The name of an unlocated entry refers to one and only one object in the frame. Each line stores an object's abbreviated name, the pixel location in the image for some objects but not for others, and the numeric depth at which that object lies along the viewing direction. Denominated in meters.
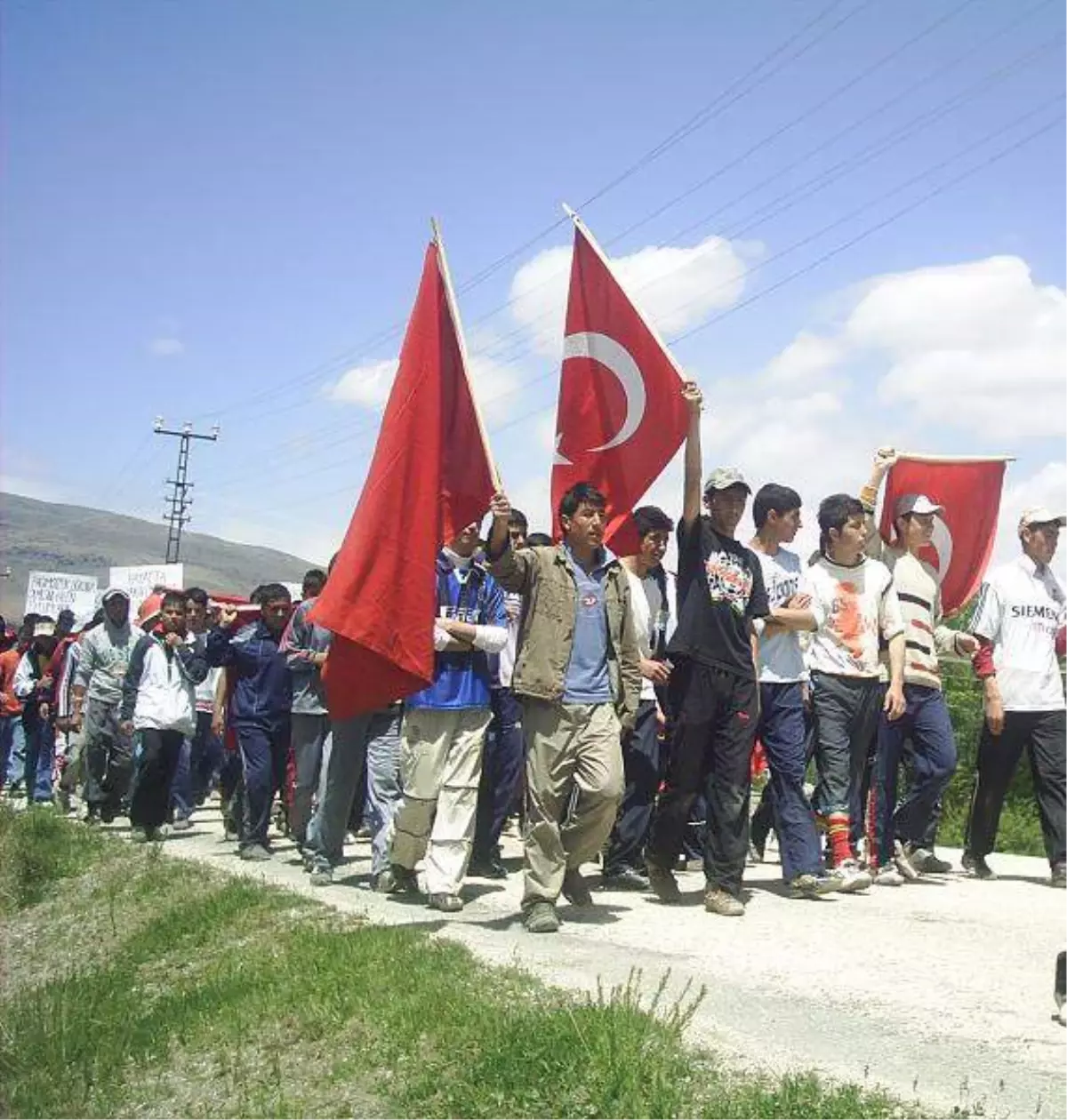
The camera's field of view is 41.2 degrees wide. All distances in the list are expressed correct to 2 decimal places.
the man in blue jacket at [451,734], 7.28
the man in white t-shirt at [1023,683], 8.70
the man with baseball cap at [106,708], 12.45
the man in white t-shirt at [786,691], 7.62
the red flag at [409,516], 7.25
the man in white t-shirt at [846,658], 7.92
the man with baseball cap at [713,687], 7.21
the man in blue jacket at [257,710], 9.84
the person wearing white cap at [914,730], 8.48
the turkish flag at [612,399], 7.70
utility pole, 79.12
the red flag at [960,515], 9.44
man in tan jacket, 6.61
